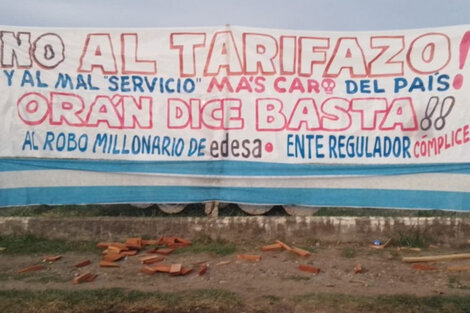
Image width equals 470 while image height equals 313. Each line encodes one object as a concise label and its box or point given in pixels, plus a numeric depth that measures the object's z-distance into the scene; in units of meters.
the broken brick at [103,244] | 5.17
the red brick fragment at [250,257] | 4.80
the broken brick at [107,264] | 4.63
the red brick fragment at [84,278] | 4.21
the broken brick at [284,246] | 5.06
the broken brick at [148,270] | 4.41
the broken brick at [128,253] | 4.94
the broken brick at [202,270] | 4.41
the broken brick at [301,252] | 4.89
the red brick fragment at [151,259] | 4.73
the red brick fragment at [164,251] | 4.97
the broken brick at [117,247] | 4.98
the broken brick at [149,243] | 5.25
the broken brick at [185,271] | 4.40
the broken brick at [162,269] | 4.42
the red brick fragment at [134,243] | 5.11
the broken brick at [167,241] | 5.23
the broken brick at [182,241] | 5.25
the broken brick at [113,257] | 4.79
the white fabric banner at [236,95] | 5.28
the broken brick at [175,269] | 4.36
